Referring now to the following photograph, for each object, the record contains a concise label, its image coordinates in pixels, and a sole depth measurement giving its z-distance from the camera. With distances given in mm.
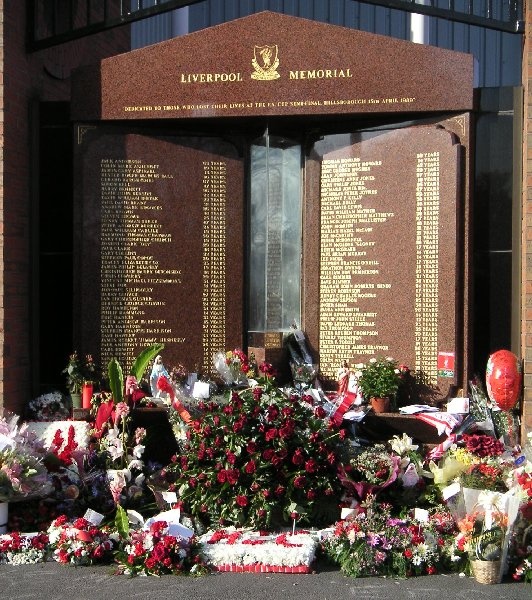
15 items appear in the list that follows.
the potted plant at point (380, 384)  7895
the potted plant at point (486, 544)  5641
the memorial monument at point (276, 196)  8062
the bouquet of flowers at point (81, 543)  6059
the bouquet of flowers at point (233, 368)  8062
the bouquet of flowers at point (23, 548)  6141
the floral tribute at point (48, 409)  8266
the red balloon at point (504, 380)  7336
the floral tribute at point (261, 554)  5887
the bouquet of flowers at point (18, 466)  6363
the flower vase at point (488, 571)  5637
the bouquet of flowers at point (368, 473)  6582
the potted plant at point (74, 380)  8227
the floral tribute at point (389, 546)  5828
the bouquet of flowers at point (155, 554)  5848
